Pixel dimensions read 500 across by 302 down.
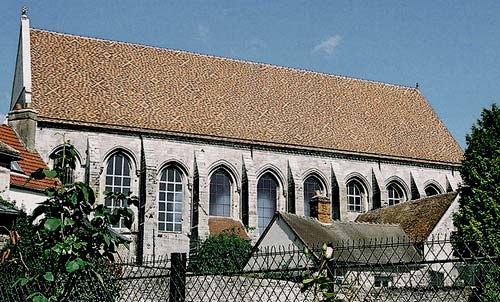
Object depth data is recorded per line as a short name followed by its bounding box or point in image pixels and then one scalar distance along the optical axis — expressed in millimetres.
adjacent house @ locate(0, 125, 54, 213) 14047
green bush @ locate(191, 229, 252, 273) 23578
